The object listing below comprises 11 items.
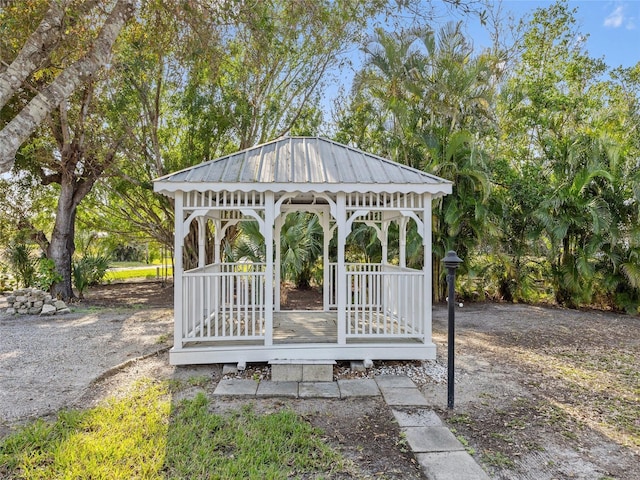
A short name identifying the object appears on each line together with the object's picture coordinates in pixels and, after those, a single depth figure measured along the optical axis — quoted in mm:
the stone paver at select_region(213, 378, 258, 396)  4352
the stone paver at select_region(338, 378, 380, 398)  4379
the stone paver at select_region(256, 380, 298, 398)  4340
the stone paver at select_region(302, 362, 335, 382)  4865
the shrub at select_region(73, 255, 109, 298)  11414
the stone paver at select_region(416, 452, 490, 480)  2771
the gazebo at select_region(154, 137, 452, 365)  5027
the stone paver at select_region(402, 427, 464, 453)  3174
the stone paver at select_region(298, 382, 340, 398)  4363
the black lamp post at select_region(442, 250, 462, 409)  4070
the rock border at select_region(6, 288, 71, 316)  9023
